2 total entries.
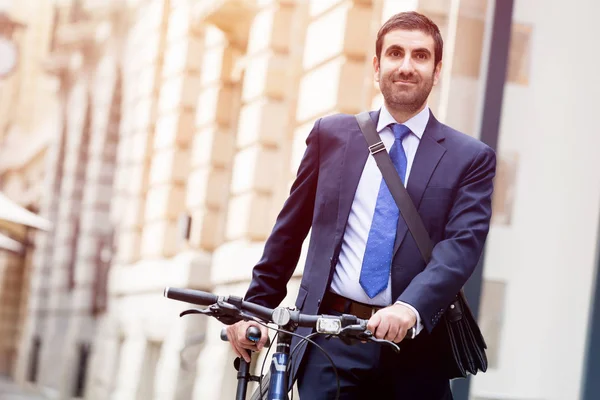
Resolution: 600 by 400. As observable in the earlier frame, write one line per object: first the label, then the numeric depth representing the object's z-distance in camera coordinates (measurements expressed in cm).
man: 445
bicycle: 385
